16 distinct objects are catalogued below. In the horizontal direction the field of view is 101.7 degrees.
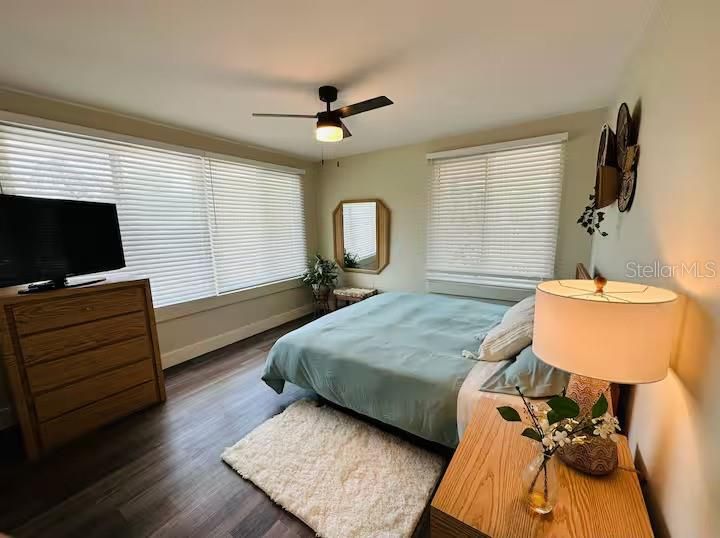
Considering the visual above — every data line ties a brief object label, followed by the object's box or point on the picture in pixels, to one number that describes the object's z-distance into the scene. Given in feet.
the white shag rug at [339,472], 4.66
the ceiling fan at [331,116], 6.85
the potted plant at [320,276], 14.57
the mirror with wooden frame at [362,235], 13.58
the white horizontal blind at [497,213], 9.93
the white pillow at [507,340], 5.67
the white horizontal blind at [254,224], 11.43
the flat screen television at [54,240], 5.88
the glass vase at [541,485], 2.66
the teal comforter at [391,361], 5.37
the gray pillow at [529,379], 4.73
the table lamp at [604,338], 2.33
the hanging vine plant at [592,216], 7.27
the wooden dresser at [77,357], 5.78
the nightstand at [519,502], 2.51
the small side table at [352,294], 13.78
